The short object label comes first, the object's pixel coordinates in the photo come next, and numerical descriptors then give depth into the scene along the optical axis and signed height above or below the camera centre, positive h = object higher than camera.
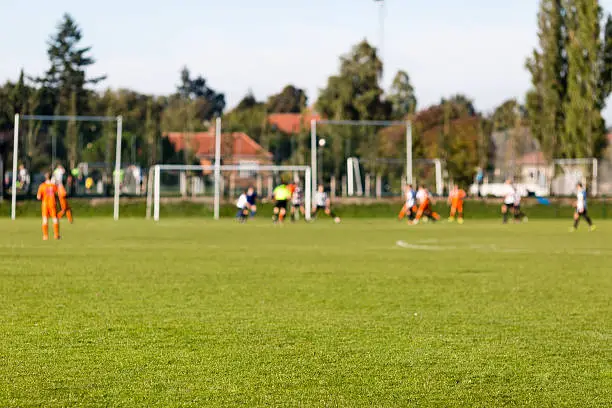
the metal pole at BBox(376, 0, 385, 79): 64.69 +9.90
